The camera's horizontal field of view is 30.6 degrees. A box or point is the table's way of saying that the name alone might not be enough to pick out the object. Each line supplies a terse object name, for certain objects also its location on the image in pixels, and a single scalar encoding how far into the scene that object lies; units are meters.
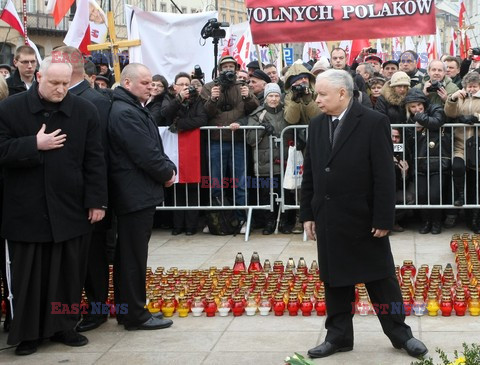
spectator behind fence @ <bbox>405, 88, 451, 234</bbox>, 10.95
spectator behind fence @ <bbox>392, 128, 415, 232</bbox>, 11.13
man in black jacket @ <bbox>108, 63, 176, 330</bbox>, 7.01
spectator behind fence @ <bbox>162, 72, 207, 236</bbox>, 11.30
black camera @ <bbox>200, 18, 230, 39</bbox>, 12.66
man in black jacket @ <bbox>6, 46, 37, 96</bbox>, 9.10
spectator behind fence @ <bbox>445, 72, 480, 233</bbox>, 10.79
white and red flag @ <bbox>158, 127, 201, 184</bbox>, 11.57
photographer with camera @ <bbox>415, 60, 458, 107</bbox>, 10.99
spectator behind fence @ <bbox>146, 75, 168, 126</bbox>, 11.77
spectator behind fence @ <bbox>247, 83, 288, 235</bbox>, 11.35
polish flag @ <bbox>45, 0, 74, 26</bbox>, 14.73
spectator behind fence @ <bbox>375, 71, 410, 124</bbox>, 11.12
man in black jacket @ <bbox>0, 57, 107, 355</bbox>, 6.46
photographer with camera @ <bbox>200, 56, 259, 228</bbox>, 11.39
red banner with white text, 10.93
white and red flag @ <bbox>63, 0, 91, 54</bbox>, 14.35
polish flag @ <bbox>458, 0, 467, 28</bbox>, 20.50
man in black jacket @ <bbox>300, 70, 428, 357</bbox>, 6.06
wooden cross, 13.21
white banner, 14.53
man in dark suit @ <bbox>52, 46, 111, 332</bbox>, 7.13
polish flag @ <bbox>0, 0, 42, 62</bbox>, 15.70
